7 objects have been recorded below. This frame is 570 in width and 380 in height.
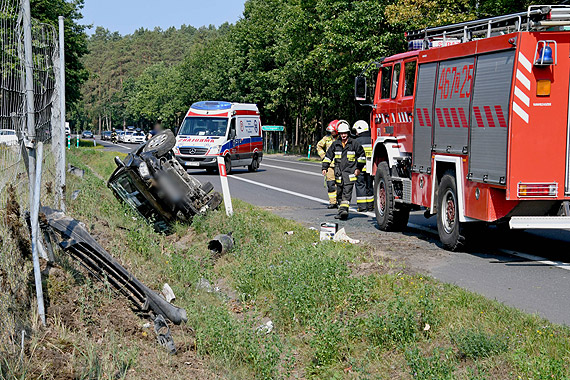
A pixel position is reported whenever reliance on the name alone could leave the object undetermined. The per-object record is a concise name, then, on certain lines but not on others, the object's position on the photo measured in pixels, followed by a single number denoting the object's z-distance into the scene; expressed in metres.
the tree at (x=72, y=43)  53.47
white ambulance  27.84
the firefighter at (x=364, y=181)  13.75
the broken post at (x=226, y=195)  12.89
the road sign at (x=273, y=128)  47.19
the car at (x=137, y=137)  89.19
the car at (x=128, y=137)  92.00
